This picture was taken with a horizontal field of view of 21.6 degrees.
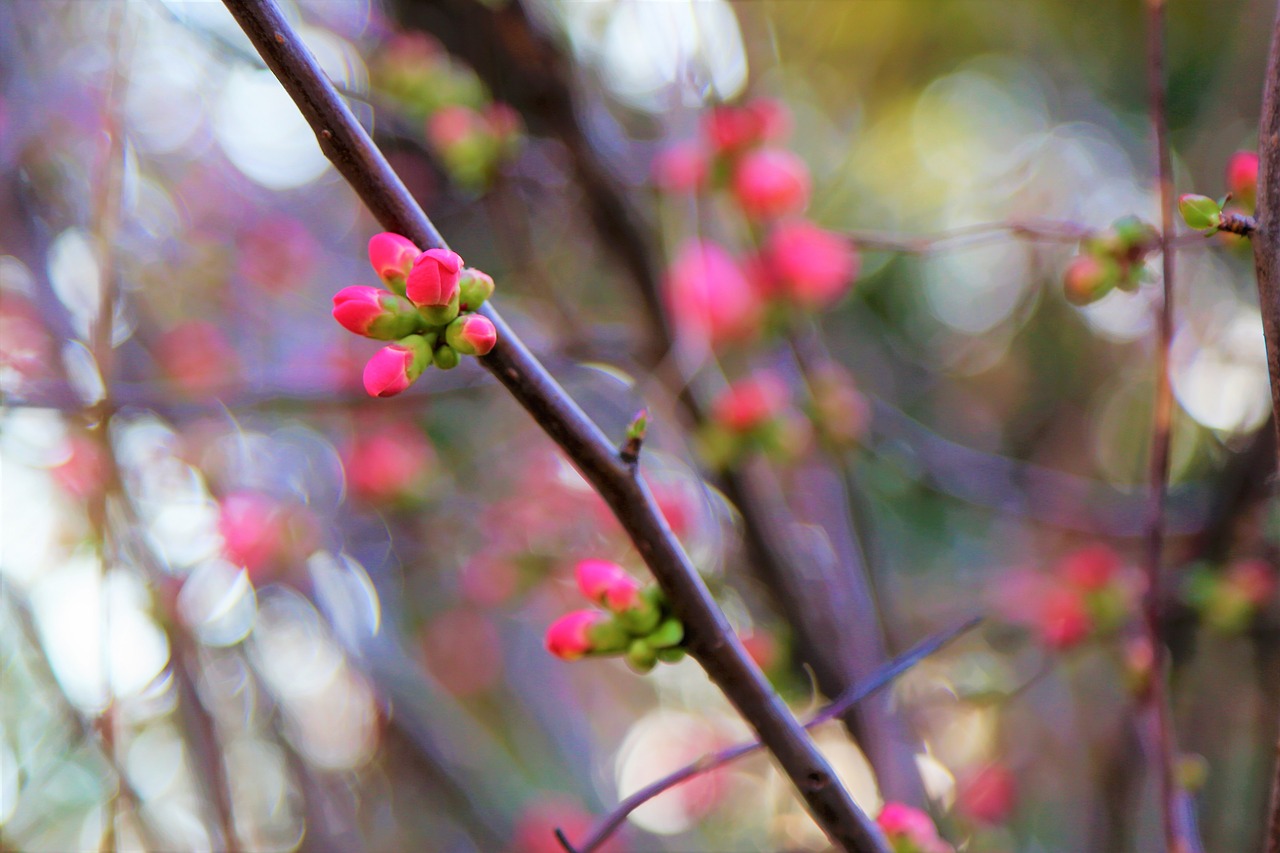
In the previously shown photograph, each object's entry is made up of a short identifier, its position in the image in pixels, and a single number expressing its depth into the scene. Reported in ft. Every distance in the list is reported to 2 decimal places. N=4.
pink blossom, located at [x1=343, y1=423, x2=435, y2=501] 4.37
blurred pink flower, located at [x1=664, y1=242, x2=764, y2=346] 3.09
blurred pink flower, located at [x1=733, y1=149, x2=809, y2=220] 3.10
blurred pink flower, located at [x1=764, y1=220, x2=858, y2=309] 3.19
